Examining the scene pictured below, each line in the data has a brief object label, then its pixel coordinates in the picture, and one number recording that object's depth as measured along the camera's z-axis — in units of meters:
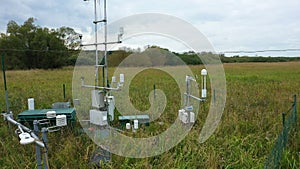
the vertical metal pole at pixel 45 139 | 1.78
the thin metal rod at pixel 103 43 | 3.00
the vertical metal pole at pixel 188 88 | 3.43
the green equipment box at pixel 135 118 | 3.88
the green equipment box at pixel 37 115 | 3.40
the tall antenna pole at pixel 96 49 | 3.20
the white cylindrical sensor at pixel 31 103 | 3.68
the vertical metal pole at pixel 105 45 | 3.10
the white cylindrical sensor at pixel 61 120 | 2.75
